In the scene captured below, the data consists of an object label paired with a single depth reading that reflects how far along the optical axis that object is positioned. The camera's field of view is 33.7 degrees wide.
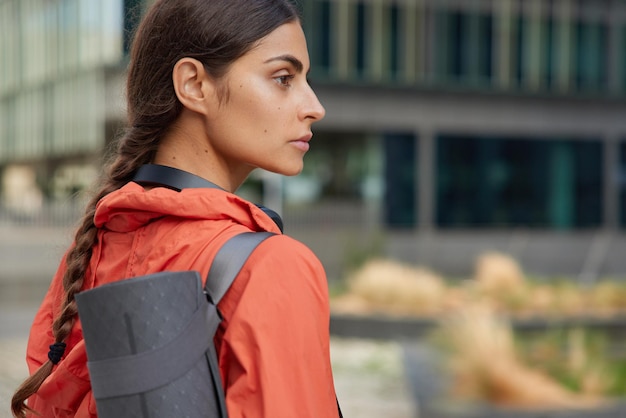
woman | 1.48
